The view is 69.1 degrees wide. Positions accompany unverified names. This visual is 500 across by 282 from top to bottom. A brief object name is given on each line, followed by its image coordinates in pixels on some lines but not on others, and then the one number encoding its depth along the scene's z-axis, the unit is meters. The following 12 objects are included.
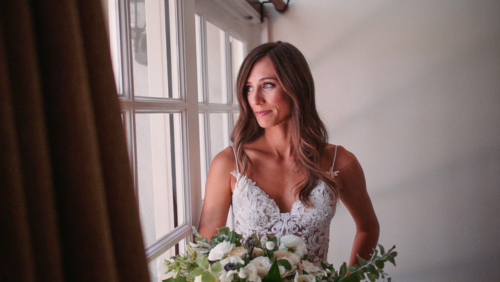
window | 0.99
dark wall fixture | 2.28
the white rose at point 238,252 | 0.87
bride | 1.39
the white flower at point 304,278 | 0.84
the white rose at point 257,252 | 0.92
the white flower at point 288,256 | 0.90
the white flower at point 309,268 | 0.90
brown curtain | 0.37
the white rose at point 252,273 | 0.79
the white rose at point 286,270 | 0.86
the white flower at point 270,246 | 0.92
